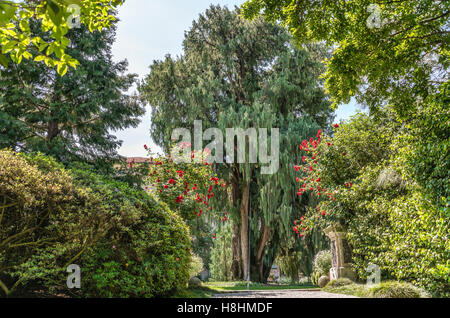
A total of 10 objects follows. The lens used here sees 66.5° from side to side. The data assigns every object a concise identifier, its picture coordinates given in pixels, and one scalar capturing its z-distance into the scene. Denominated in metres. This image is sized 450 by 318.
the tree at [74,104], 9.30
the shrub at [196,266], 8.13
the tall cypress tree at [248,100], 12.83
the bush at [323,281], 10.16
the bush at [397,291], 5.77
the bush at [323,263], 11.49
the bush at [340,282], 8.30
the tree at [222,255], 21.24
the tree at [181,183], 8.51
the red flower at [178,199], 8.36
